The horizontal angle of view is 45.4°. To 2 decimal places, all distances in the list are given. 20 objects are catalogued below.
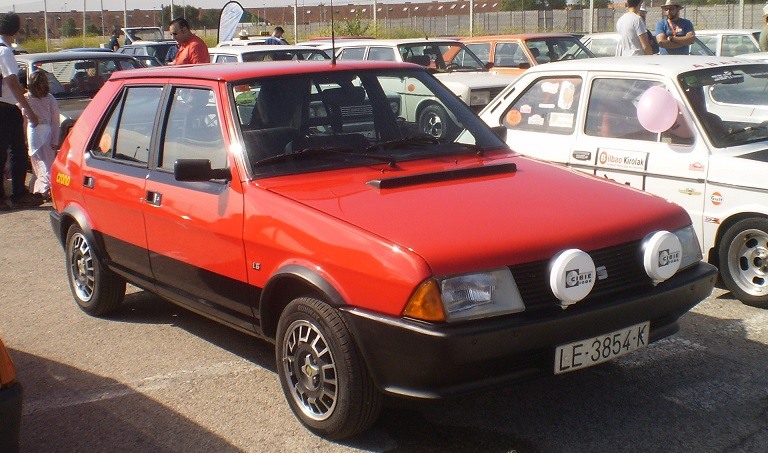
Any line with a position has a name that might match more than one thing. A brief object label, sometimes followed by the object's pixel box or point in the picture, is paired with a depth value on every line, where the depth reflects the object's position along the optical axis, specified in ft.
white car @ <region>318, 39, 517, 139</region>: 42.50
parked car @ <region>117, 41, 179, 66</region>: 85.05
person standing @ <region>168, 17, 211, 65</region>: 39.40
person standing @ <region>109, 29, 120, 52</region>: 96.94
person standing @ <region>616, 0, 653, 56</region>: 36.50
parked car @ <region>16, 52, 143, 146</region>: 39.29
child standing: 34.42
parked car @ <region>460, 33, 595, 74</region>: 49.44
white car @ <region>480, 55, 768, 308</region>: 19.54
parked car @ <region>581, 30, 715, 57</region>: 56.08
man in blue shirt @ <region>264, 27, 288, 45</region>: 59.36
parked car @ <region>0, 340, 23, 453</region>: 11.05
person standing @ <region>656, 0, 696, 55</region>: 41.04
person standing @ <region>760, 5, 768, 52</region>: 41.93
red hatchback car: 11.93
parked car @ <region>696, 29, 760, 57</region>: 59.88
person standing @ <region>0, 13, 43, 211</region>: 32.78
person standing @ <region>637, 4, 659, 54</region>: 38.00
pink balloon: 20.40
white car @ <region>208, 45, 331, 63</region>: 46.70
